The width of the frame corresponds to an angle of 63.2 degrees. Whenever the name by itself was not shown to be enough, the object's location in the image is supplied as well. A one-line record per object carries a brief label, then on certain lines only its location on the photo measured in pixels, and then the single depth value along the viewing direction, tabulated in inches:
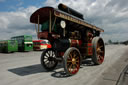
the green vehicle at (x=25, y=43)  768.3
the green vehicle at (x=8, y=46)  701.3
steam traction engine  183.2
